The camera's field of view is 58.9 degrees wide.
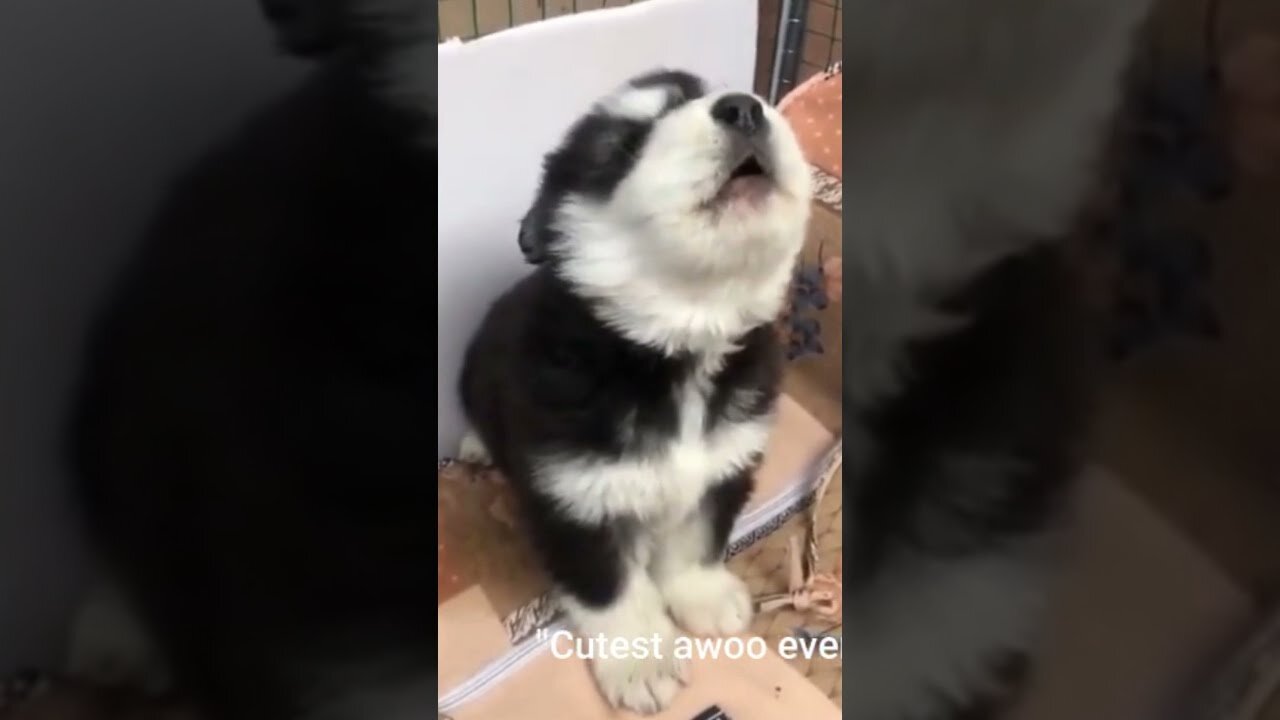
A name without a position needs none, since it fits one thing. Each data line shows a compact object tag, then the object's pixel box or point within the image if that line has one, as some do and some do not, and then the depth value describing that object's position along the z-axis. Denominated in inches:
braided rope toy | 19.3
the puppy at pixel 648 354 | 19.2
